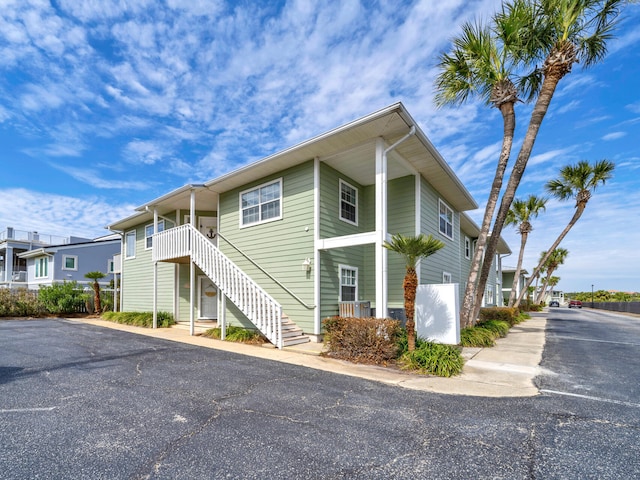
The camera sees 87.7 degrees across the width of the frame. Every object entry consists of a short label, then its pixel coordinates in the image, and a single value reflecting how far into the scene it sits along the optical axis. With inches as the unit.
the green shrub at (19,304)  684.7
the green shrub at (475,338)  357.8
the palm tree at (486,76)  361.7
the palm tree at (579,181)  695.7
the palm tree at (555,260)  1497.0
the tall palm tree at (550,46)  353.1
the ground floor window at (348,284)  407.5
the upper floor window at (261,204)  420.8
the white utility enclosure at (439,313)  306.6
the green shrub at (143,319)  534.9
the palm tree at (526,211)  865.5
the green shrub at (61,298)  716.7
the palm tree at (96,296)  715.3
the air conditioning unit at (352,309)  379.6
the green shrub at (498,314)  558.0
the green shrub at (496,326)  440.7
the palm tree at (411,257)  262.4
